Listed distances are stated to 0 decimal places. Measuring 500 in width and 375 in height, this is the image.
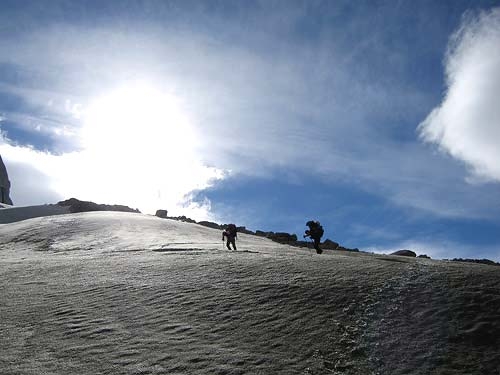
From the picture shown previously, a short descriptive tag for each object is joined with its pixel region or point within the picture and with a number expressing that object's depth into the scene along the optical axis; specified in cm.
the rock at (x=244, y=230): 5048
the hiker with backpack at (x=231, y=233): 2167
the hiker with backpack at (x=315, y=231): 2041
